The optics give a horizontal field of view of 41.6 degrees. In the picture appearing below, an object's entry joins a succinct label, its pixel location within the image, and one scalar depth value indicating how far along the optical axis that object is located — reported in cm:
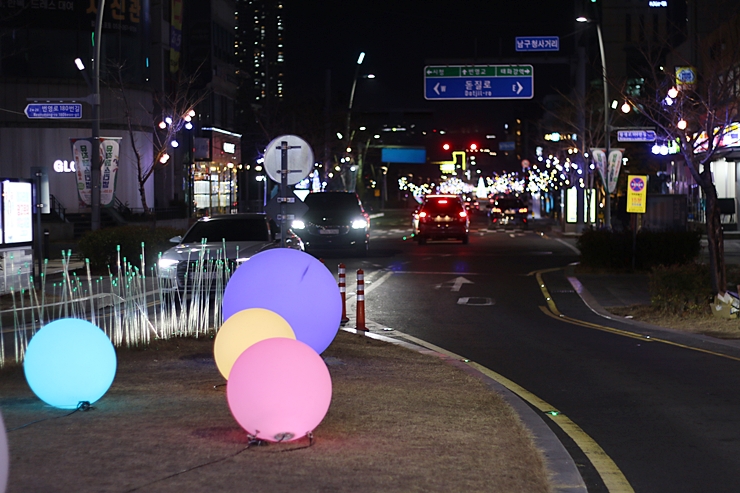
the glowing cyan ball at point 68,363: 757
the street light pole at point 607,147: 3364
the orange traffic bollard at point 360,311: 1455
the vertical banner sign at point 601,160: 3669
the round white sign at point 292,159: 1346
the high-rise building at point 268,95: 5877
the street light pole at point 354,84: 4709
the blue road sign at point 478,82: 3469
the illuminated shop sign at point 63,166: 4912
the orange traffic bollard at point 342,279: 1459
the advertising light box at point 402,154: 10588
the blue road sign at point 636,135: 3023
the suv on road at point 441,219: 3791
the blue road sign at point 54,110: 2333
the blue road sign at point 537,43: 3288
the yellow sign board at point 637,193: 2284
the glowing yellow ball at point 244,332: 843
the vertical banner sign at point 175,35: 5401
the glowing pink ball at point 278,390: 636
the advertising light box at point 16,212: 1908
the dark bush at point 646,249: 2475
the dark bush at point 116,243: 2438
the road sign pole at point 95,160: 2412
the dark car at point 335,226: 3189
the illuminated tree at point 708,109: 1652
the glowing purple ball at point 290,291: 1014
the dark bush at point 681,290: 1631
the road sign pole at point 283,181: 1340
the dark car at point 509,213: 5784
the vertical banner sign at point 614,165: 3606
